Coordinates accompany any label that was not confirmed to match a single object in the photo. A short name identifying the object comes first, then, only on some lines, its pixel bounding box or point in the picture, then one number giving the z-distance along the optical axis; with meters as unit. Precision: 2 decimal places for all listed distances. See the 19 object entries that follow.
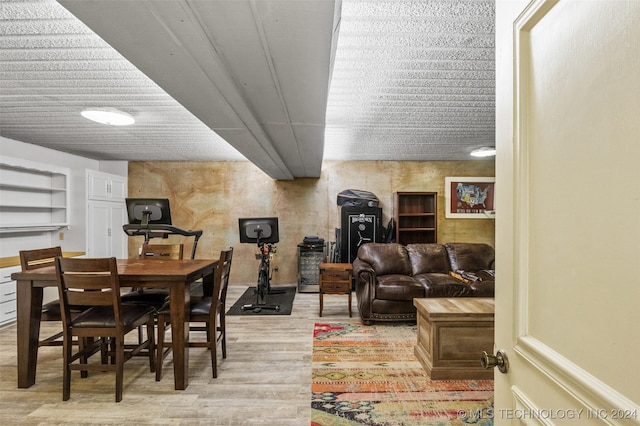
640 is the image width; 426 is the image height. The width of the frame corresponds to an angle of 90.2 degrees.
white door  0.48
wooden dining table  2.36
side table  4.19
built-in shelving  4.23
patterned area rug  2.09
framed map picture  6.02
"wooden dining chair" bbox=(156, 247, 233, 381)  2.50
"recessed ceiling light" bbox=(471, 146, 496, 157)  4.79
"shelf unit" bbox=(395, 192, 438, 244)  5.86
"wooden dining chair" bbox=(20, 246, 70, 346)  2.42
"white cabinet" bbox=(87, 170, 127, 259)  5.15
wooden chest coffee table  2.54
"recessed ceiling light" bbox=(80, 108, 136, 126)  3.14
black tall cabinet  5.64
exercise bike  4.50
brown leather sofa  3.85
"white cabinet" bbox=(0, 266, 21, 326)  3.75
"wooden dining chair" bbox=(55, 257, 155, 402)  2.17
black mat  4.37
